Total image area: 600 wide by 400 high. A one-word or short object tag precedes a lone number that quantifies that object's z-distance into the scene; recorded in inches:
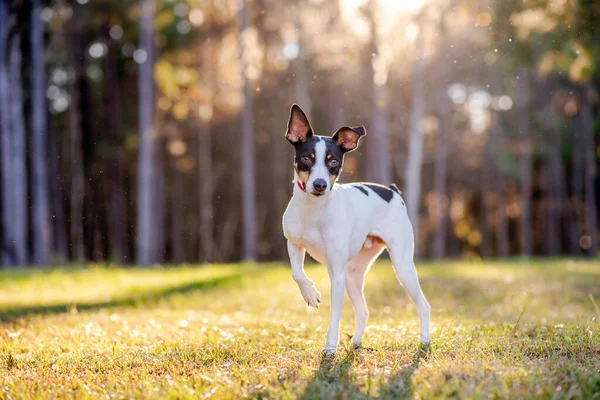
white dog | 219.1
